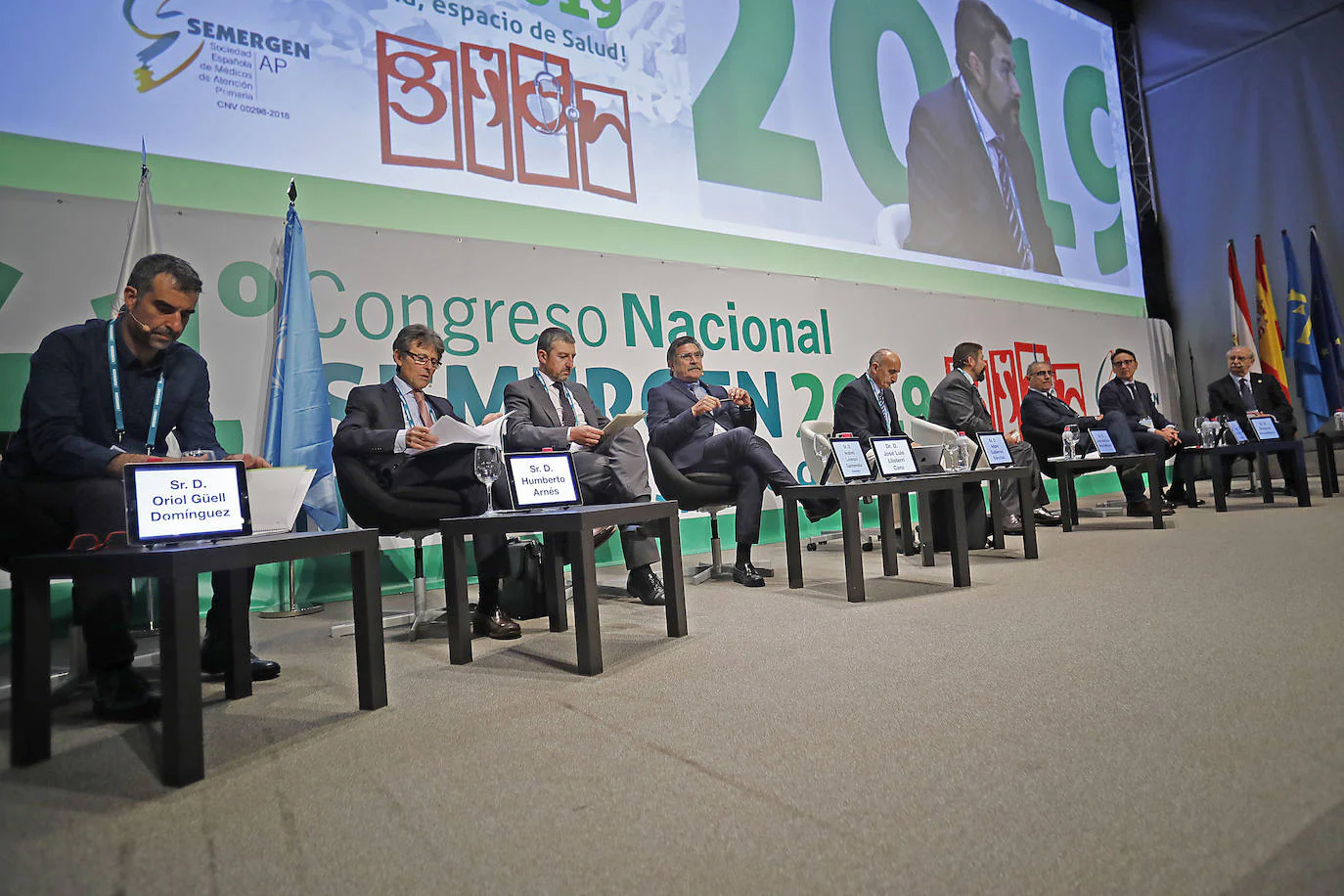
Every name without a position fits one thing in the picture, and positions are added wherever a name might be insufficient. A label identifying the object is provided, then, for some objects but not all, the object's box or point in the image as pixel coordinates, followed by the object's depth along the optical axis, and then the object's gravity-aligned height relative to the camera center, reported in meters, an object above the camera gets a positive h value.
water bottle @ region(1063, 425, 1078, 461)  4.67 +0.09
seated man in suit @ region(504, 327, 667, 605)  3.15 +0.23
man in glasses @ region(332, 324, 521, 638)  2.63 +0.16
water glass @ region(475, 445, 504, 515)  2.32 +0.11
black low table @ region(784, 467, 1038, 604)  2.91 -0.15
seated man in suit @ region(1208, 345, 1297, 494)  5.99 +0.38
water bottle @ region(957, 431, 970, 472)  4.11 +0.09
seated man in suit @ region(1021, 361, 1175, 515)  5.21 +0.26
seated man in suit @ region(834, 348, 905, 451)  4.23 +0.36
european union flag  7.25 +0.95
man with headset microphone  1.87 +0.23
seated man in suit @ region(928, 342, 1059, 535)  4.68 +0.35
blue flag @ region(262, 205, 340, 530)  3.40 +0.50
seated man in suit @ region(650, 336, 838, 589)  3.55 +0.21
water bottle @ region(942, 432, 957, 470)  3.81 +0.06
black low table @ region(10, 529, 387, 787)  1.37 -0.18
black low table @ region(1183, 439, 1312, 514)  5.11 -0.06
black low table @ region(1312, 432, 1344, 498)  5.62 -0.17
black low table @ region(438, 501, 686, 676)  1.99 -0.16
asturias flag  7.16 +0.77
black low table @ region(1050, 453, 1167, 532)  4.62 -0.07
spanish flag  7.71 +1.02
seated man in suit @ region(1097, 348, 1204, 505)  5.48 +0.34
